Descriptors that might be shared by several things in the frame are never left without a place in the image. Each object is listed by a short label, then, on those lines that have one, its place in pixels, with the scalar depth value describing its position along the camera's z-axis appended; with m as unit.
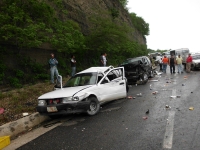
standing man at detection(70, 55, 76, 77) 14.40
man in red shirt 20.14
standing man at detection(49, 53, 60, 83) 12.48
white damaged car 6.64
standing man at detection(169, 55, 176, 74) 20.09
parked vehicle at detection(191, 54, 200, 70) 20.95
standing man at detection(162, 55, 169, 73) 21.08
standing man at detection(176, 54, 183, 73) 20.22
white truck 32.14
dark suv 14.12
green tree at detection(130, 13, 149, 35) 69.32
